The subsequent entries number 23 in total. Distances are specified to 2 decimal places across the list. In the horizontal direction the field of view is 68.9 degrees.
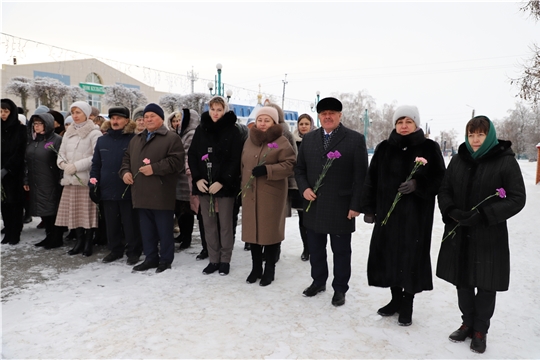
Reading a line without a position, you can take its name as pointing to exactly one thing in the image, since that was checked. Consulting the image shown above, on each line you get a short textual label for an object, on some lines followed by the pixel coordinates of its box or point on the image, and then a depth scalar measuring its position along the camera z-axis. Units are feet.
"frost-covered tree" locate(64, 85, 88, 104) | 104.94
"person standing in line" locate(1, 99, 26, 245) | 17.79
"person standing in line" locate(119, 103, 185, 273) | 14.61
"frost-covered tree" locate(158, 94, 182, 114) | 116.88
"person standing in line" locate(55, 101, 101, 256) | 16.39
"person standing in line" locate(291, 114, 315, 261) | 16.49
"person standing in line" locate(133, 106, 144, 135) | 17.79
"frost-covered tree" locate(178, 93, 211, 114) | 115.21
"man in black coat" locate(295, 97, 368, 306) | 11.96
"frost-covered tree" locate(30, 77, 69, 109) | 99.66
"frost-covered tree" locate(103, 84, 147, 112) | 111.04
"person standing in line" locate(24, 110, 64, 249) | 17.67
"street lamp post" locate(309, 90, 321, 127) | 107.96
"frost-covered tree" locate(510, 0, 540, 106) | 34.01
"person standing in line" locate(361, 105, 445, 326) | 10.37
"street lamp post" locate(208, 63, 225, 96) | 64.32
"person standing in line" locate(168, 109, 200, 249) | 17.13
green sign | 127.54
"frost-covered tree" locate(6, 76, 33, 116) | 97.50
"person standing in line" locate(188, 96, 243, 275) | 14.21
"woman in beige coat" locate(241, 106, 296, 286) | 13.42
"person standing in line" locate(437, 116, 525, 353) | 9.01
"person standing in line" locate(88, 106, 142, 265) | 15.64
